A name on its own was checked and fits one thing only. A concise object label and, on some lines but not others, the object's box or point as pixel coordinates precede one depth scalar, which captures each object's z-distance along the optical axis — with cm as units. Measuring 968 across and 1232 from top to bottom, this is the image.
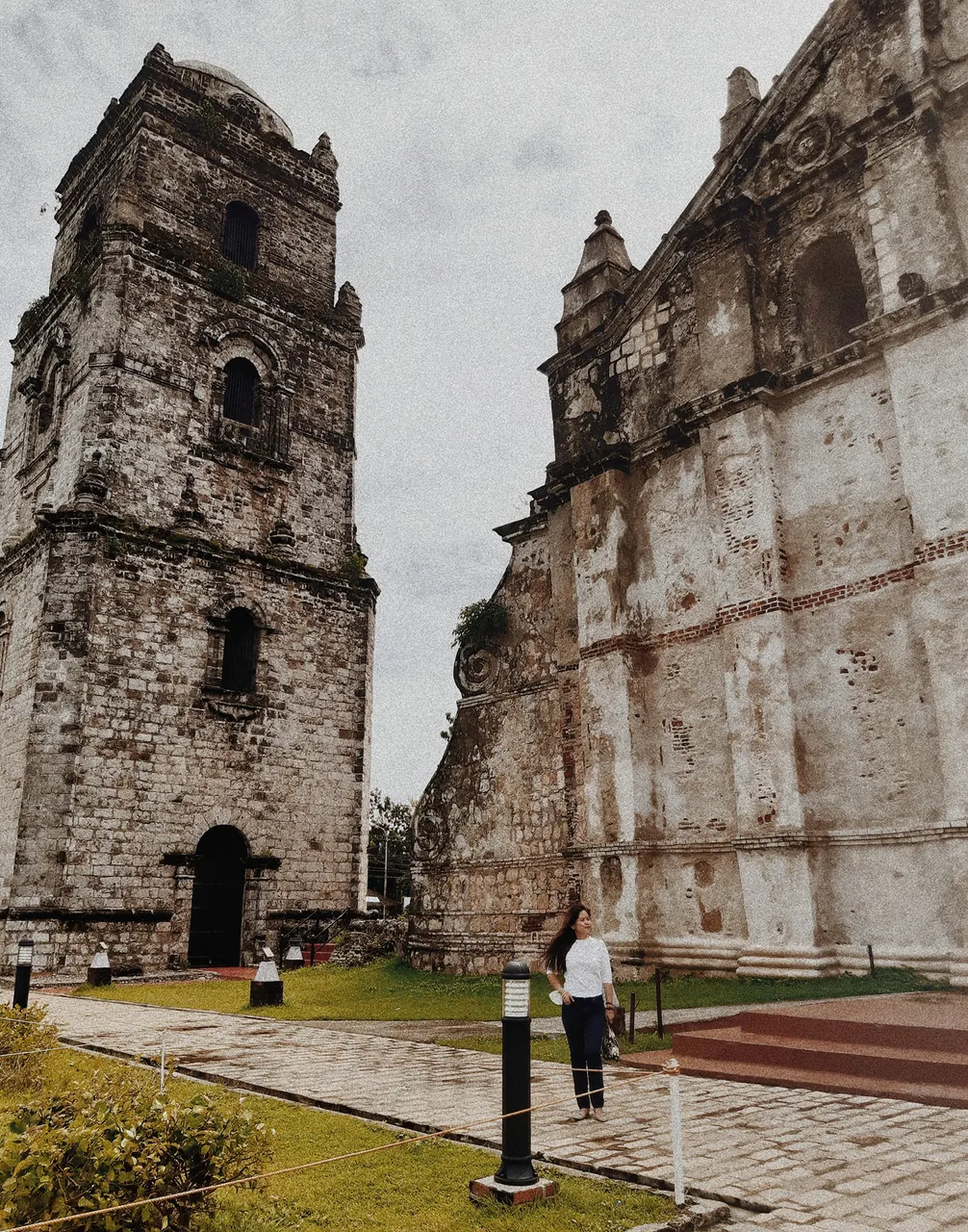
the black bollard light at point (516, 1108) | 461
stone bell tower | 1862
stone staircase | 673
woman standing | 670
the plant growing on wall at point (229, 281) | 2372
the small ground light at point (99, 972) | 1636
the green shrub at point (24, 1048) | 736
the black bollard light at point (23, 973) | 1224
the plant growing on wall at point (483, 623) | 1662
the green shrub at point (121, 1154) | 366
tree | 5191
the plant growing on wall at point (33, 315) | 2525
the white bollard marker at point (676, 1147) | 450
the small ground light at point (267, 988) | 1322
